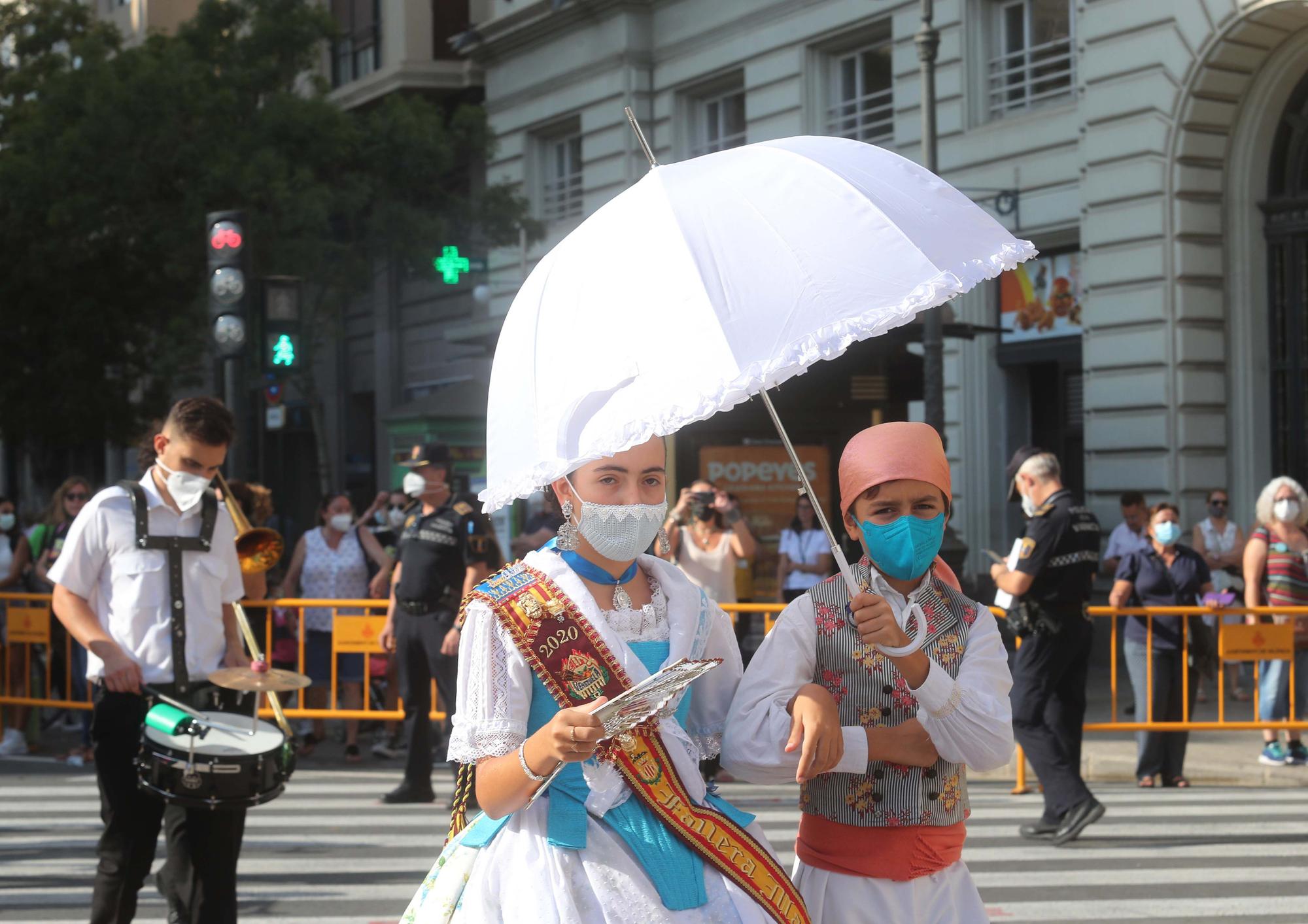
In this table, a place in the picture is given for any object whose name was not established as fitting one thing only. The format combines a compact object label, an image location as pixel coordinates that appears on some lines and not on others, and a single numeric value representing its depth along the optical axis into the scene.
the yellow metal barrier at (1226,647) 10.29
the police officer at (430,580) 9.49
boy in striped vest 3.24
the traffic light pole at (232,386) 11.45
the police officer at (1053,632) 8.27
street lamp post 13.50
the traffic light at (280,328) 12.27
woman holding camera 12.87
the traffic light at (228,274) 11.62
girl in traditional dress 2.96
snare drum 5.25
